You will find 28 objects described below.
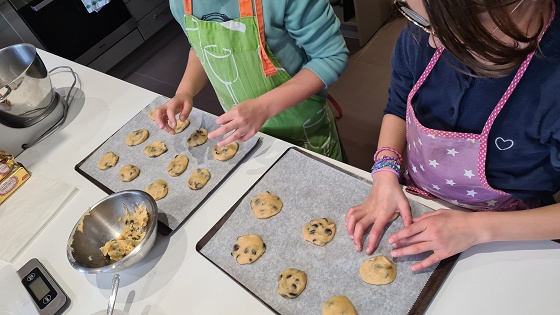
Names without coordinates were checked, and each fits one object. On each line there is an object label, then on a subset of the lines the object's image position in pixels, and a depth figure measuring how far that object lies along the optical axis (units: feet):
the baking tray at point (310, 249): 2.12
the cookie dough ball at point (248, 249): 2.48
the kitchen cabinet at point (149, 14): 9.68
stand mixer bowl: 3.81
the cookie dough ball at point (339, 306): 2.09
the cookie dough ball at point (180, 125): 3.53
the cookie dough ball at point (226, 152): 3.14
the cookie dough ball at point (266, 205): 2.67
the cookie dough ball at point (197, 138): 3.36
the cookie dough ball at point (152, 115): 3.75
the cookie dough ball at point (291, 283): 2.24
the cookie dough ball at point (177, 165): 3.19
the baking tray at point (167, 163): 2.94
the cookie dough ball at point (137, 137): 3.57
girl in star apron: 1.56
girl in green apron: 2.96
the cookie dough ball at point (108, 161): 3.45
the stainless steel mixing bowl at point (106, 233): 2.54
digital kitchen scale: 2.57
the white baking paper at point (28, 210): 3.09
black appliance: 8.05
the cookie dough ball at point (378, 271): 2.14
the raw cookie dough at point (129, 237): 2.65
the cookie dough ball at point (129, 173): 3.29
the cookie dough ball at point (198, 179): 3.02
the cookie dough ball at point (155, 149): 3.41
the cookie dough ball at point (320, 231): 2.42
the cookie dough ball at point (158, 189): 3.06
